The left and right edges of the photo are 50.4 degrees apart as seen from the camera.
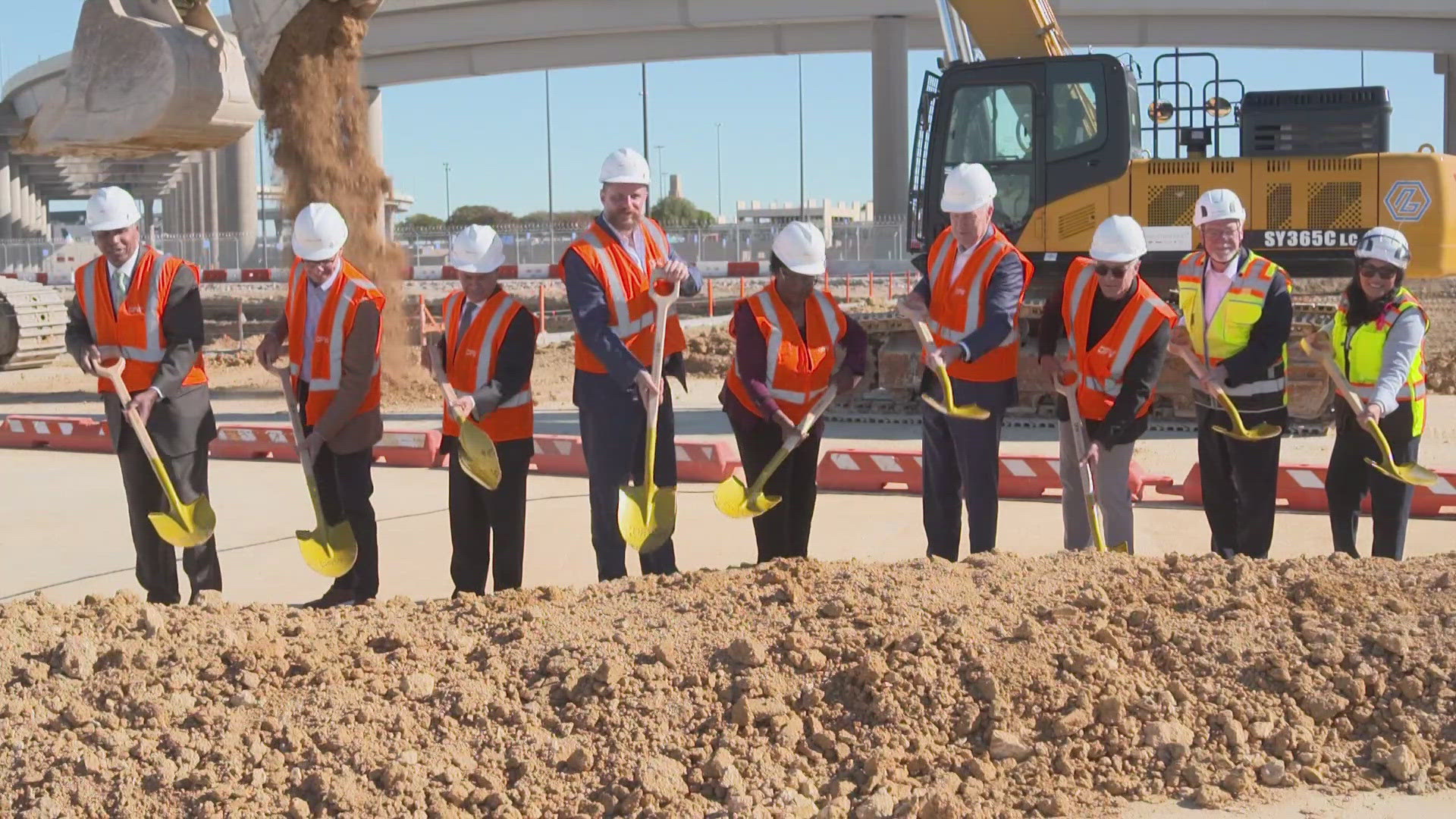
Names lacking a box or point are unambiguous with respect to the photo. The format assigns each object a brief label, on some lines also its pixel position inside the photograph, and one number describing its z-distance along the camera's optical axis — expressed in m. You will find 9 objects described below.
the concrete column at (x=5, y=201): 50.44
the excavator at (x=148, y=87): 8.98
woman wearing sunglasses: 6.36
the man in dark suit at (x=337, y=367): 6.25
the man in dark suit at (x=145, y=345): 6.34
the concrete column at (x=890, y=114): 34.94
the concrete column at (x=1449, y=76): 36.16
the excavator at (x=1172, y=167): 11.27
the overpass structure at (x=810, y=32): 33.97
